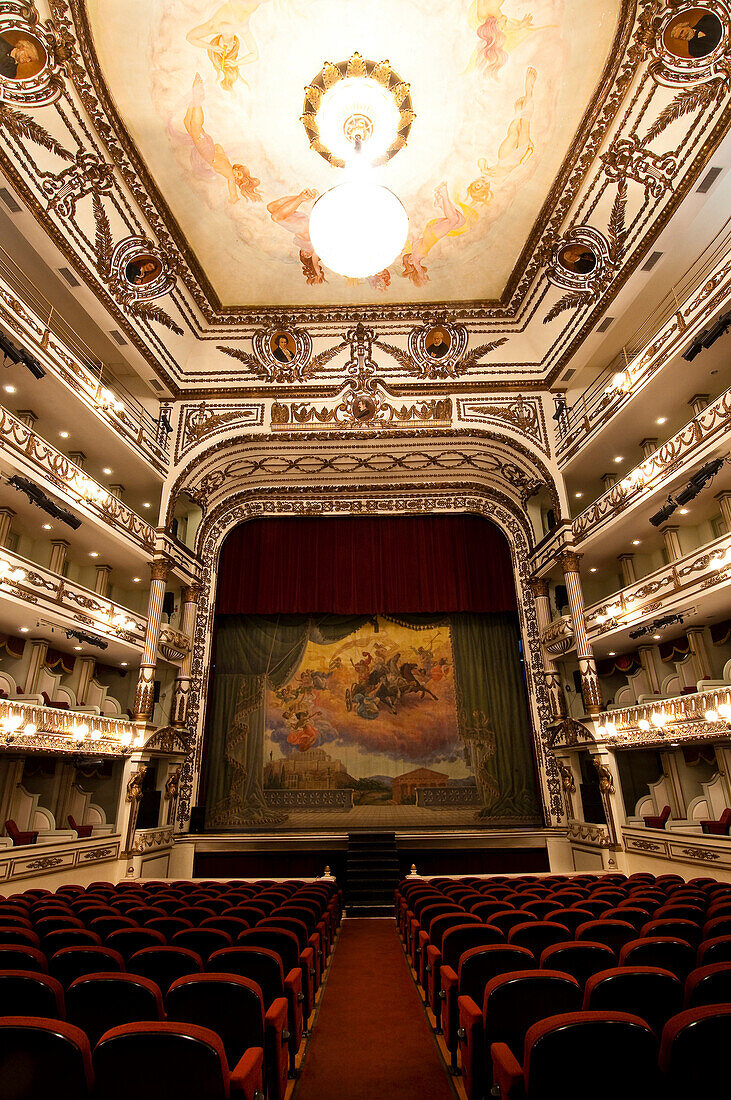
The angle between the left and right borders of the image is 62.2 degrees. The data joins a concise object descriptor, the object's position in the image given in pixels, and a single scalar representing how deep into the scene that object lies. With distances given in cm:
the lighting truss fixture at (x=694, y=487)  1019
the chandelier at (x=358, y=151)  982
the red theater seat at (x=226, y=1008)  266
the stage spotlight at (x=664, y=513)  1097
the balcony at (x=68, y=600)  1020
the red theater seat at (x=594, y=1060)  189
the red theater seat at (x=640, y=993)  257
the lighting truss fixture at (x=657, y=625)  1167
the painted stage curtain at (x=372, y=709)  1695
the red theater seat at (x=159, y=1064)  196
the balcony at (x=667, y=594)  1030
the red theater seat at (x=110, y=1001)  266
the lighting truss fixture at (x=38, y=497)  1029
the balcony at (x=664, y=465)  983
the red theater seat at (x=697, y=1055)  191
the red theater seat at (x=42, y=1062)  197
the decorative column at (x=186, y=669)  1533
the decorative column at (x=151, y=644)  1351
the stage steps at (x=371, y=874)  1158
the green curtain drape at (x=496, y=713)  1684
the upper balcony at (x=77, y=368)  1020
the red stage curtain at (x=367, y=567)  1808
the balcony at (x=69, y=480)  1000
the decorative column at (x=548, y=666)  1557
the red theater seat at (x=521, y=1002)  264
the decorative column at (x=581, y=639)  1332
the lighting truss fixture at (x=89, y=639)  1194
